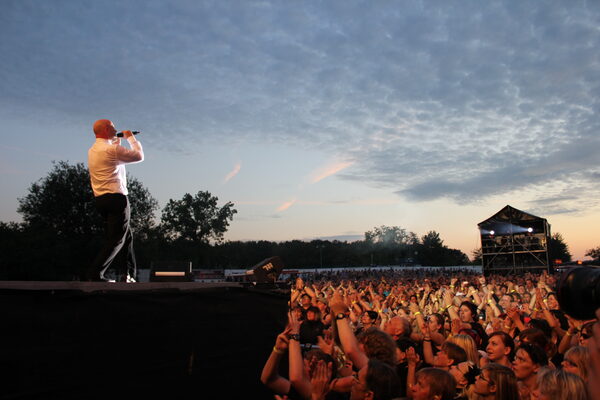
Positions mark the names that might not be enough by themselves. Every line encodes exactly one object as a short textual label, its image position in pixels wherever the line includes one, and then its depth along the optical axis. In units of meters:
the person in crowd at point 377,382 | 2.89
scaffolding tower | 27.30
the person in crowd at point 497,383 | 3.21
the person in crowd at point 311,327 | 5.43
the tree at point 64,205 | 28.22
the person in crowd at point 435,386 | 2.98
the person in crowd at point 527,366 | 3.72
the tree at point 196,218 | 64.06
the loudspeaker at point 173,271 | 4.90
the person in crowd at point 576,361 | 3.26
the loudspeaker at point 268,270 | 4.42
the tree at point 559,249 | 71.56
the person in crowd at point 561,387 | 2.78
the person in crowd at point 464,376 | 3.68
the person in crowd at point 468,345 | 4.18
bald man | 3.92
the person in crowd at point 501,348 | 4.24
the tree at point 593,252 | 56.69
